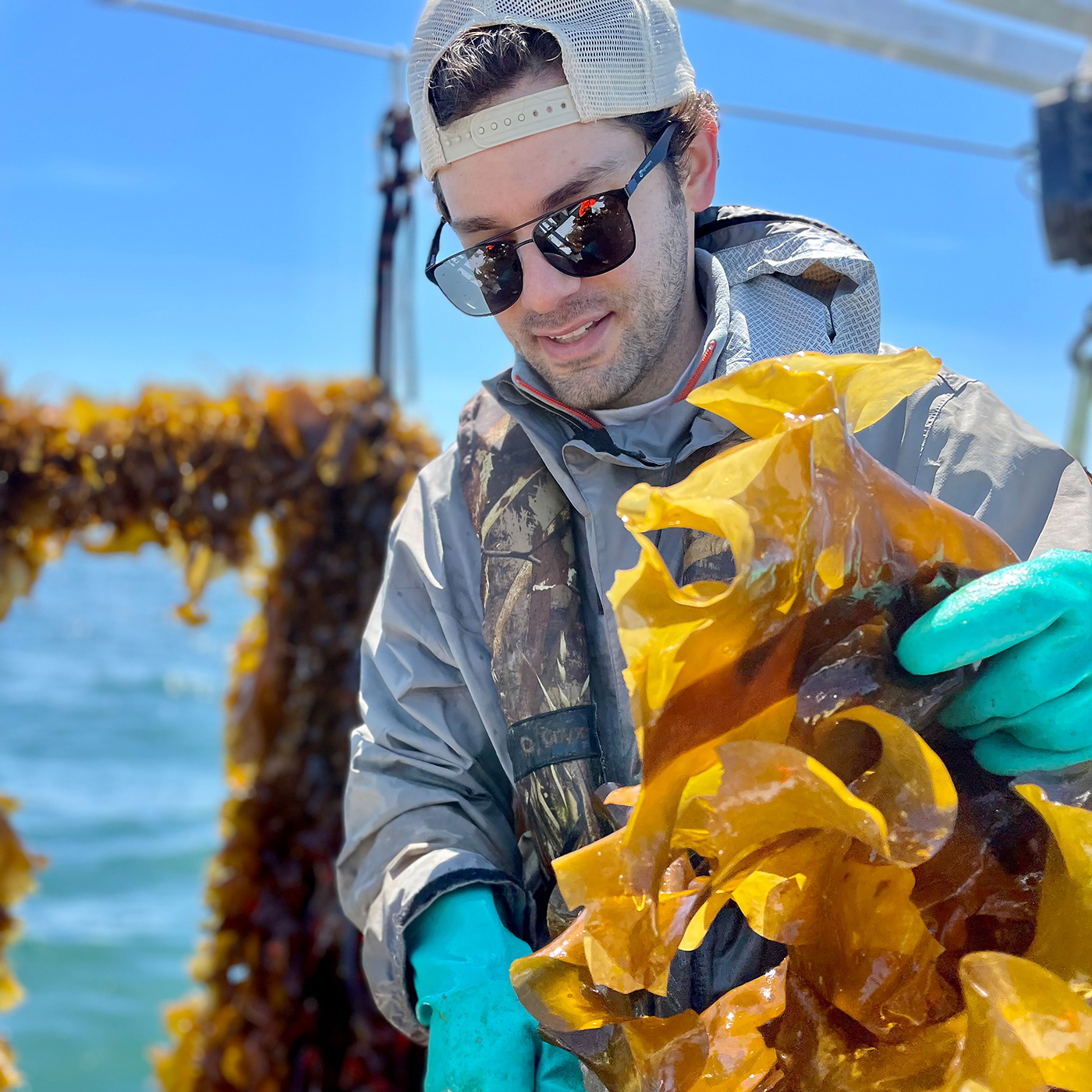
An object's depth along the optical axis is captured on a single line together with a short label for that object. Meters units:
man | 1.27
